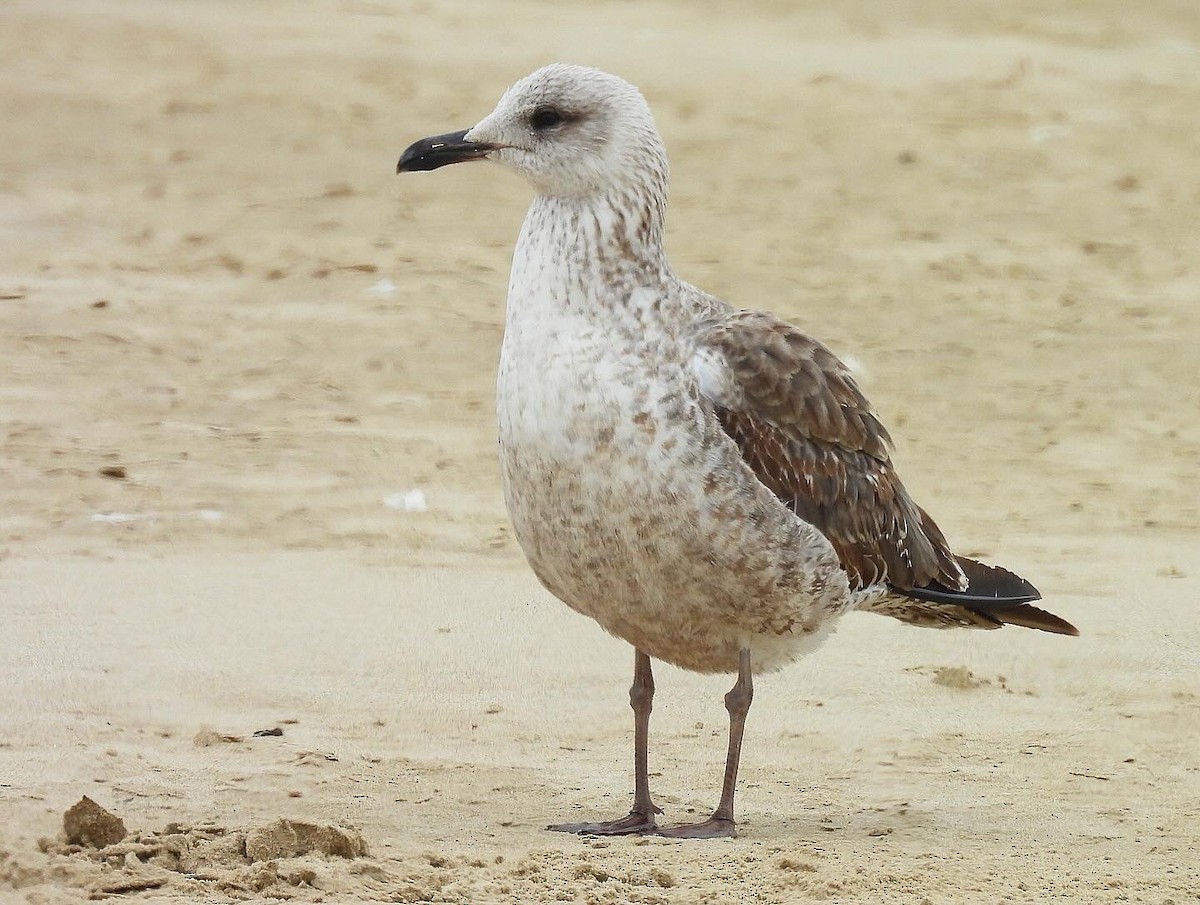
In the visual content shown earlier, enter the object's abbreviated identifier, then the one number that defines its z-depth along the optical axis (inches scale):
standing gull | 406.0
